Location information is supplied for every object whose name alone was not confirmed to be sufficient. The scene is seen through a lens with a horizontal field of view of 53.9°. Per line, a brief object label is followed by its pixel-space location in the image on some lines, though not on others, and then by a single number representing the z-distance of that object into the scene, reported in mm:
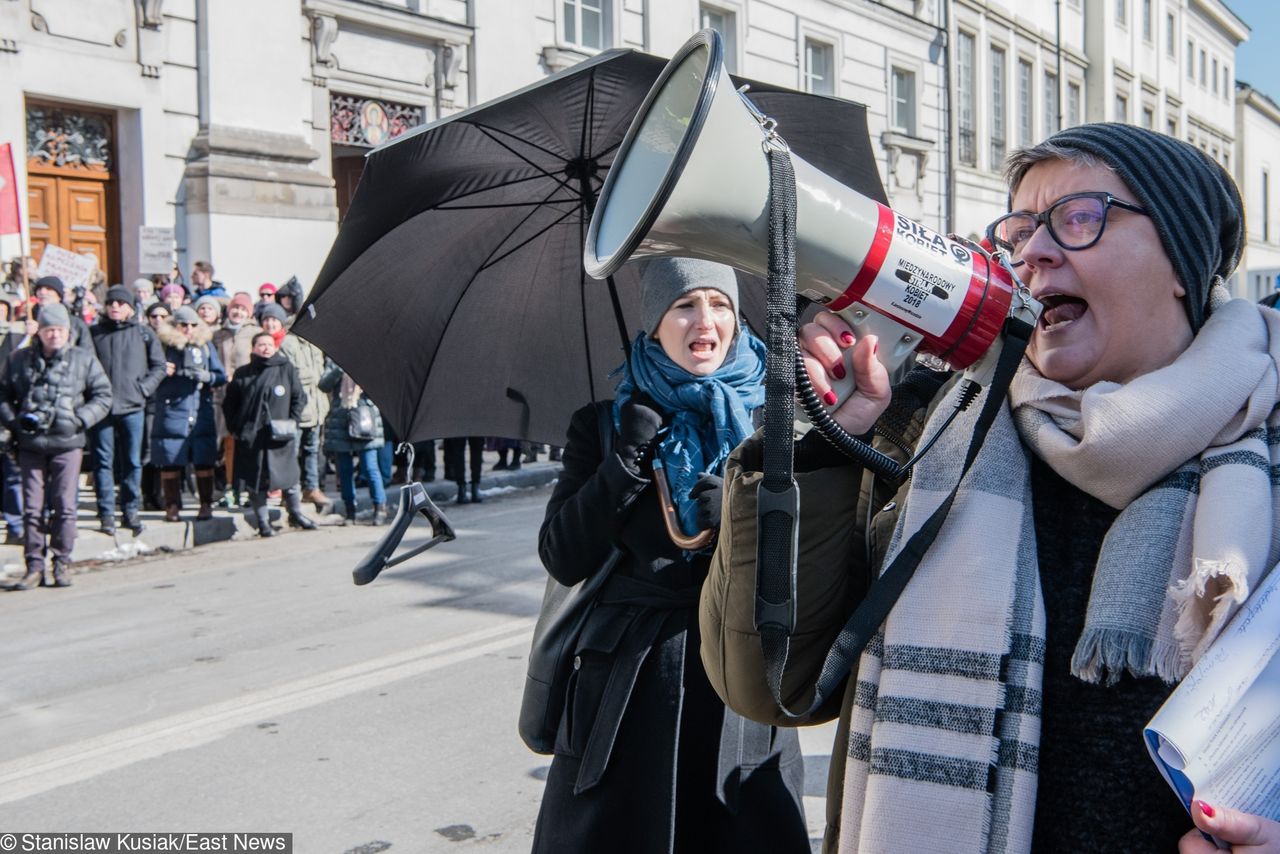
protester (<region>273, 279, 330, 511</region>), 10727
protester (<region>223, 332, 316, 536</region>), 9789
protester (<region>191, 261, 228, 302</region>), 12258
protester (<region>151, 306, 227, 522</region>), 9875
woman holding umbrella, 2514
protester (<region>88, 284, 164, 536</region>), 9289
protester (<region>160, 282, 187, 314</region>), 11266
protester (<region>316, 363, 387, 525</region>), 10453
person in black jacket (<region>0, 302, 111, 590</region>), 8070
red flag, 9438
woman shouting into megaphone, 1396
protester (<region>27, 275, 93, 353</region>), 9508
